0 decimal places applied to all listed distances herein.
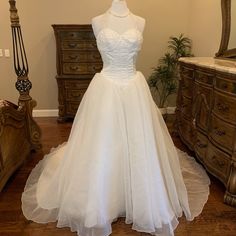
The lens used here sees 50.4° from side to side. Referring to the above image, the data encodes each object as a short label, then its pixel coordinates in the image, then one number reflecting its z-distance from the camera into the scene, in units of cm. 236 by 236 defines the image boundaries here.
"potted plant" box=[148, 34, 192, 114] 392
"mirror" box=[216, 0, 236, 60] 269
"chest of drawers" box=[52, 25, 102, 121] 361
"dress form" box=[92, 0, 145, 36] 173
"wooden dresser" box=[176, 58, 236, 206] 193
